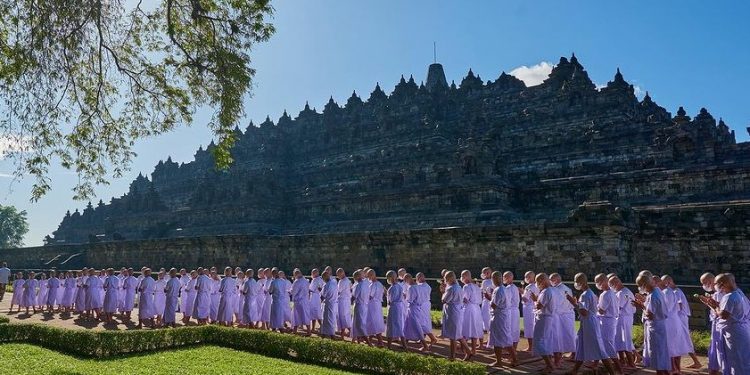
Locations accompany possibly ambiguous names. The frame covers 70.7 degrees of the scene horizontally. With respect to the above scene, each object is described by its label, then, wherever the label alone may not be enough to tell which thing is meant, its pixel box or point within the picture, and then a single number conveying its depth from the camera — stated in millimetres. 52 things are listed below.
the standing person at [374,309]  11422
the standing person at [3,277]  20781
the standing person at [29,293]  19016
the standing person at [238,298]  14559
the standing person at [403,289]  10943
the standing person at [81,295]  16953
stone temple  16156
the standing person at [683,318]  8281
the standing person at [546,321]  8570
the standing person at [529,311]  10234
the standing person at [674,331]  7965
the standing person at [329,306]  11969
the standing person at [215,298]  14745
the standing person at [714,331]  7461
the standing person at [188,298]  15242
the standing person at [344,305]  12284
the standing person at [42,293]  19641
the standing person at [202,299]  14555
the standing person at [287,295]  13336
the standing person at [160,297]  15344
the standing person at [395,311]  10828
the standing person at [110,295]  15789
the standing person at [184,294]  15317
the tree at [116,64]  9547
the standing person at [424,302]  10828
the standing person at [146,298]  14930
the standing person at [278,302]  13086
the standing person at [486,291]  11023
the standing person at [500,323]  9141
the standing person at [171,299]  14602
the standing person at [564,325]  8781
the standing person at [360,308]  11352
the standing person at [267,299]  13914
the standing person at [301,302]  13172
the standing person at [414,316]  10664
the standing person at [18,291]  19406
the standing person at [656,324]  7754
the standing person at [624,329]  8953
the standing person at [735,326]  7113
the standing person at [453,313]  9727
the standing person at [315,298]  13586
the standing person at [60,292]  19292
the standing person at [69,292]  18594
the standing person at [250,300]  13773
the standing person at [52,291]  18984
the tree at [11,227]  74438
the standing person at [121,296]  16047
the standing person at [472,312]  10078
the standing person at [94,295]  16578
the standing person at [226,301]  14328
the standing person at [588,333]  8086
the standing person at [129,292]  16109
